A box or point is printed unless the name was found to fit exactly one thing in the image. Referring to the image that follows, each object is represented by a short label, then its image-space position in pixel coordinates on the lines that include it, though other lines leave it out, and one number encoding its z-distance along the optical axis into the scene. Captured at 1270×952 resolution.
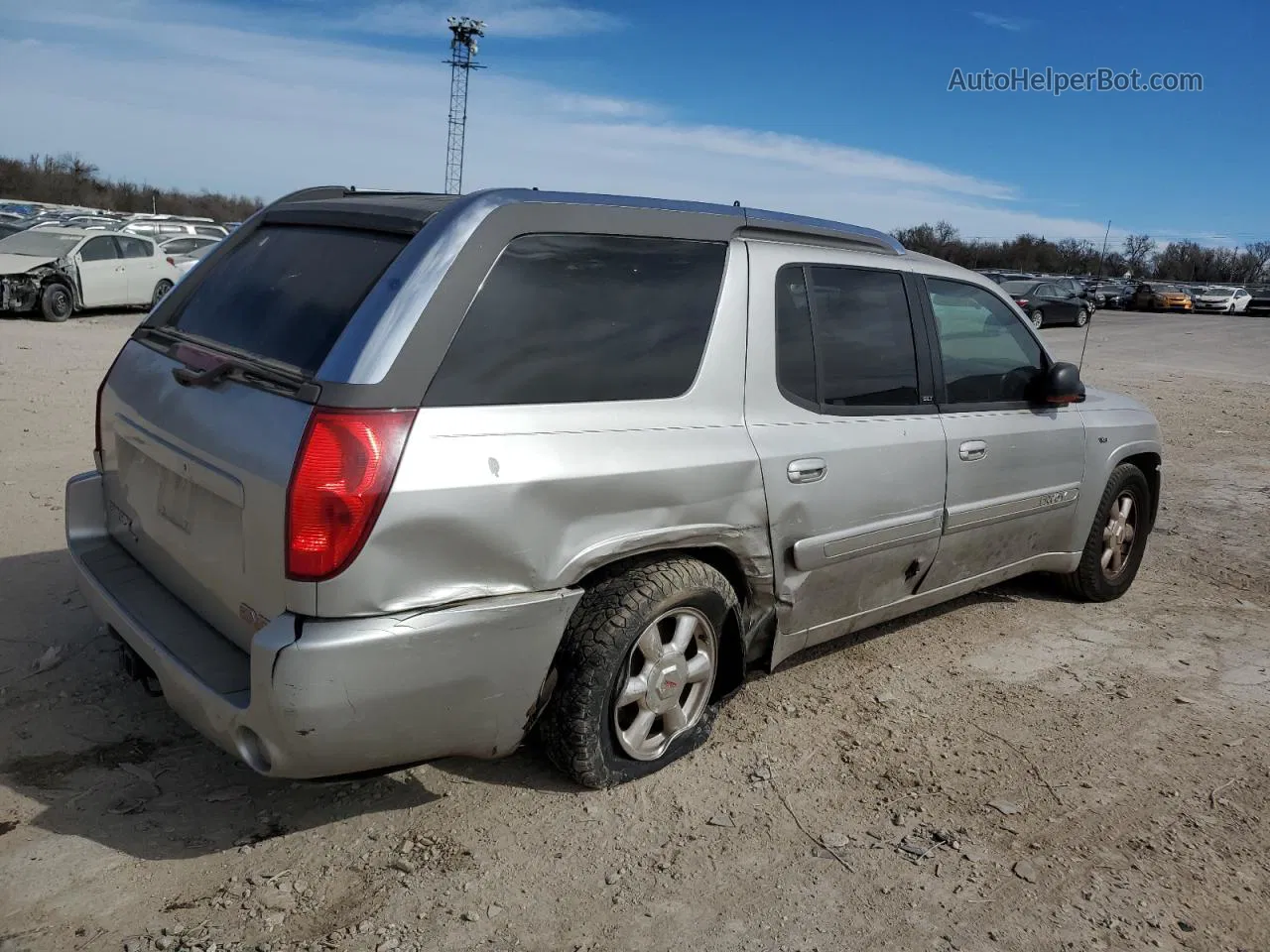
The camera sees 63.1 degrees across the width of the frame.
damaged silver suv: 2.65
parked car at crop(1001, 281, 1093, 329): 31.23
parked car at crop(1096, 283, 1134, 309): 45.12
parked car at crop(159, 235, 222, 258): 21.31
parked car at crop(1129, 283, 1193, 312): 43.72
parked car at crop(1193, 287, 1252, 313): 44.84
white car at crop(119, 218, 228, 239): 25.38
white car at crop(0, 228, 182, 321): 16.81
